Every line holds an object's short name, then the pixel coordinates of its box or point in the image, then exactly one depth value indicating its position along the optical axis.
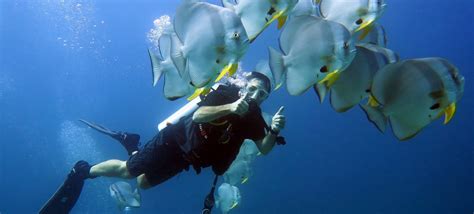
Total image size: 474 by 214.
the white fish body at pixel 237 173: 7.16
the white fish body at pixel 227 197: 6.81
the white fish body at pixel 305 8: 2.60
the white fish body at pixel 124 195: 6.45
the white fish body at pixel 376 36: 2.53
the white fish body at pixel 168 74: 2.28
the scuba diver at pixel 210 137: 4.07
